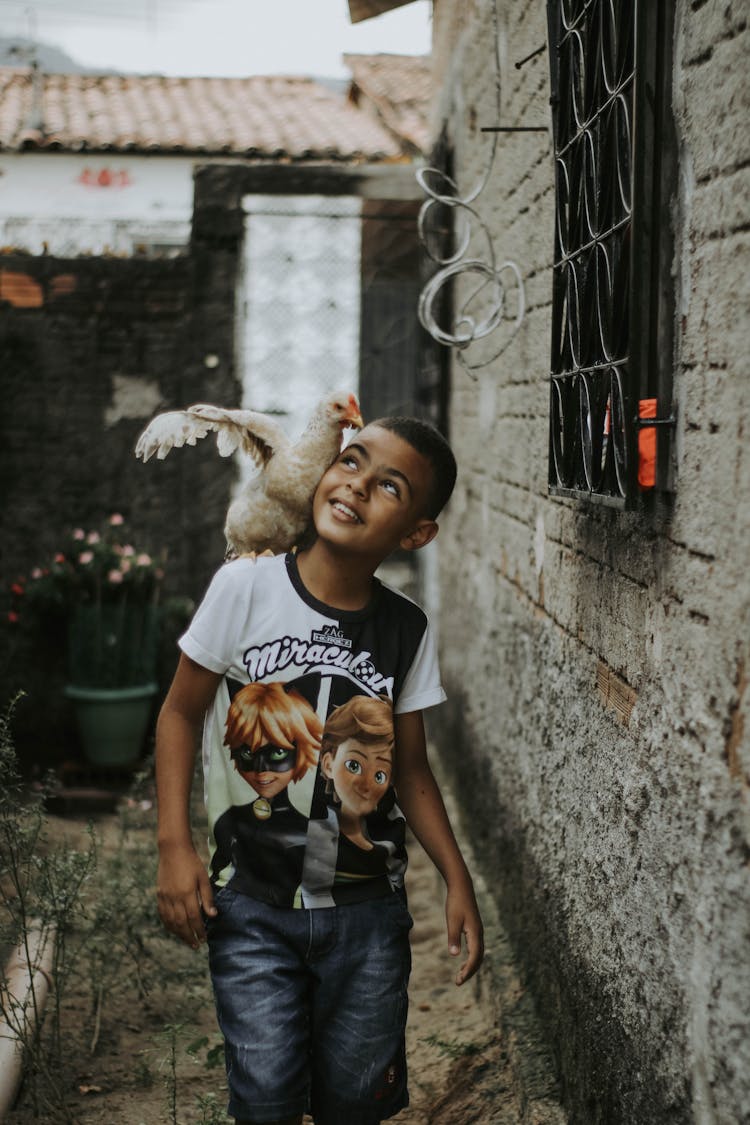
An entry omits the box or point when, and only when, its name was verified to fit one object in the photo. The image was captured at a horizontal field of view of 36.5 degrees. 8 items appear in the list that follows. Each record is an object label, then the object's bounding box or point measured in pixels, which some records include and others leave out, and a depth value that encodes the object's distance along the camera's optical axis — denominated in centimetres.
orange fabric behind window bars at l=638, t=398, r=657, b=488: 187
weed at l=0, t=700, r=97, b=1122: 246
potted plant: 578
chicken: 219
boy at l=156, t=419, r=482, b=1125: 197
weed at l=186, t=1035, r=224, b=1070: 294
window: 186
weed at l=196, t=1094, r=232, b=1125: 237
